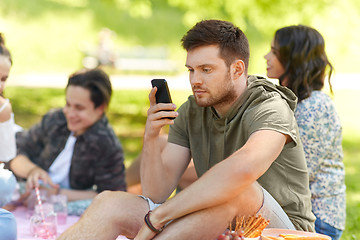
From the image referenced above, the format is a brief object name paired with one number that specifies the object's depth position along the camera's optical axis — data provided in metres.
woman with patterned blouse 7.09
